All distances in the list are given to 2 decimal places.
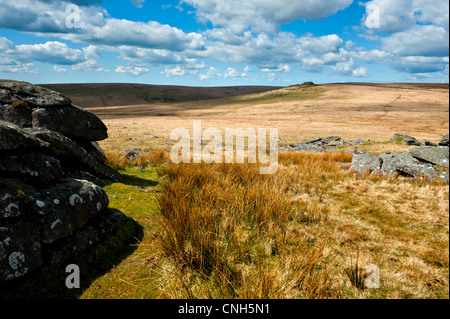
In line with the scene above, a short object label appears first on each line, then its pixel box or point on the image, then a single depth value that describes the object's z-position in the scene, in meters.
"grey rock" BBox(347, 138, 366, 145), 20.10
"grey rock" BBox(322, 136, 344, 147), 20.88
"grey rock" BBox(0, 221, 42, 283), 2.45
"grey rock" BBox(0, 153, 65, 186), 3.06
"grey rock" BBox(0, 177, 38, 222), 2.61
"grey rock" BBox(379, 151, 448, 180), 8.41
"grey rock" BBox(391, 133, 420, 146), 17.19
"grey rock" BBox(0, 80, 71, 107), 5.80
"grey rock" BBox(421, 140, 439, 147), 17.16
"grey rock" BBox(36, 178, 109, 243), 2.95
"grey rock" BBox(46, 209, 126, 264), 2.94
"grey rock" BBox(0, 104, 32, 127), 5.46
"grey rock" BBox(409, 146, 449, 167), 9.16
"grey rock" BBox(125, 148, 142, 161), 10.13
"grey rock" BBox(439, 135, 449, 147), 15.78
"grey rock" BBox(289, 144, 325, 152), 18.22
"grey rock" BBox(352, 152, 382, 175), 9.34
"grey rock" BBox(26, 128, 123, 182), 4.32
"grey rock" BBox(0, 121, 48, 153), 3.05
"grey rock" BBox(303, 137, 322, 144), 22.31
